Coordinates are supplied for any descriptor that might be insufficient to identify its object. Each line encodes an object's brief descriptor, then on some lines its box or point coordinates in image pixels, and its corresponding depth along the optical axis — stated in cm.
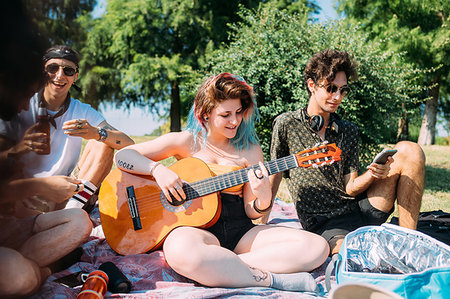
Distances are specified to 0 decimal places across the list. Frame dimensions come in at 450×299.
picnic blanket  194
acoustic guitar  237
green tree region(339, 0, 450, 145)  1291
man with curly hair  267
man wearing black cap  243
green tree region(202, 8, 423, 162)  578
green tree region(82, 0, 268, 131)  1176
